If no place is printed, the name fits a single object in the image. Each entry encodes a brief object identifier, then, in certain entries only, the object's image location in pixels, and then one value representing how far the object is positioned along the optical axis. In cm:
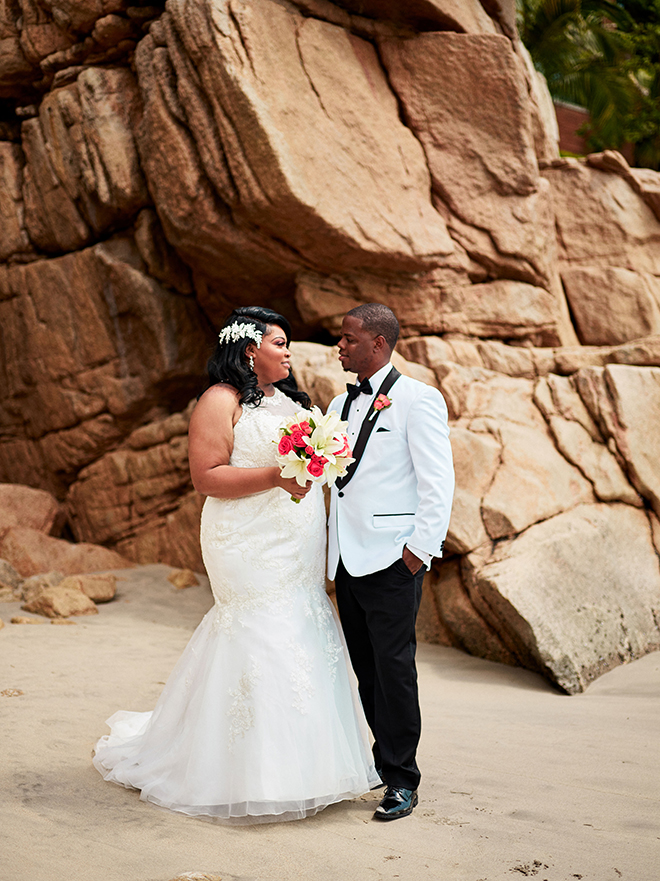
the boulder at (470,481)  651
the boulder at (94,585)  768
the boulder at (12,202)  1030
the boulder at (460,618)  639
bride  330
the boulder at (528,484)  665
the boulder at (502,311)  888
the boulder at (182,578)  853
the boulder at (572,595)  589
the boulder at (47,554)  899
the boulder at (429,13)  871
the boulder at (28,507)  973
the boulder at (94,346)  984
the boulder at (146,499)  938
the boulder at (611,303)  924
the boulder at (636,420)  728
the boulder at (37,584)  750
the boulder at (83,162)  925
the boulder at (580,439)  723
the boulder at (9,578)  808
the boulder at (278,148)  774
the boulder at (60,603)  698
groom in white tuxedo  340
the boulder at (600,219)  957
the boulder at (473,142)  886
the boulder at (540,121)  953
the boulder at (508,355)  827
